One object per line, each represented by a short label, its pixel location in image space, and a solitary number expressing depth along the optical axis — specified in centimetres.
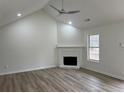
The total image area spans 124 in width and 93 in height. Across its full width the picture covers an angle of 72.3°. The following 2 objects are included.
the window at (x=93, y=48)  435
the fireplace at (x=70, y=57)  488
